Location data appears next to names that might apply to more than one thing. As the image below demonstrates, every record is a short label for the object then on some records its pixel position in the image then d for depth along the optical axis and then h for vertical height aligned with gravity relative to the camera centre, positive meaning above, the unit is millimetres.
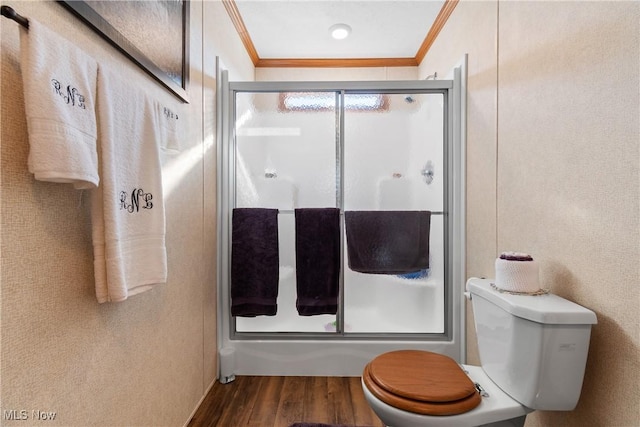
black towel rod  561 +366
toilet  875 -568
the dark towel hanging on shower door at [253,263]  1814 -329
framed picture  836 +599
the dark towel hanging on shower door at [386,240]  1840 -191
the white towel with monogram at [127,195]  751 +37
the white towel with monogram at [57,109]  581 +204
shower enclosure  1881 +140
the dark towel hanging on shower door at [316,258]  1813 -298
